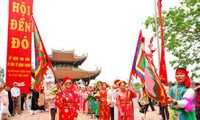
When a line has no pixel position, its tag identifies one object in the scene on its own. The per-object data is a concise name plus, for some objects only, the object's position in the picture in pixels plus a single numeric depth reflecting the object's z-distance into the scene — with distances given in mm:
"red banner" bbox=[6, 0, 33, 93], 8575
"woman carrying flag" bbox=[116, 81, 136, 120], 4740
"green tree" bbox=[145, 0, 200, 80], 9785
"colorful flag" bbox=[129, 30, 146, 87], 4056
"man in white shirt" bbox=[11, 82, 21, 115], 8685
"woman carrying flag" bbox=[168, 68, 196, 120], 2536
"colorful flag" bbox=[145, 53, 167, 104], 2395
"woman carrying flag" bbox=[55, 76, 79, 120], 4325
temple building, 21790
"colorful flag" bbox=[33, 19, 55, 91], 3787
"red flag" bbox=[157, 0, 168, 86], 3440
